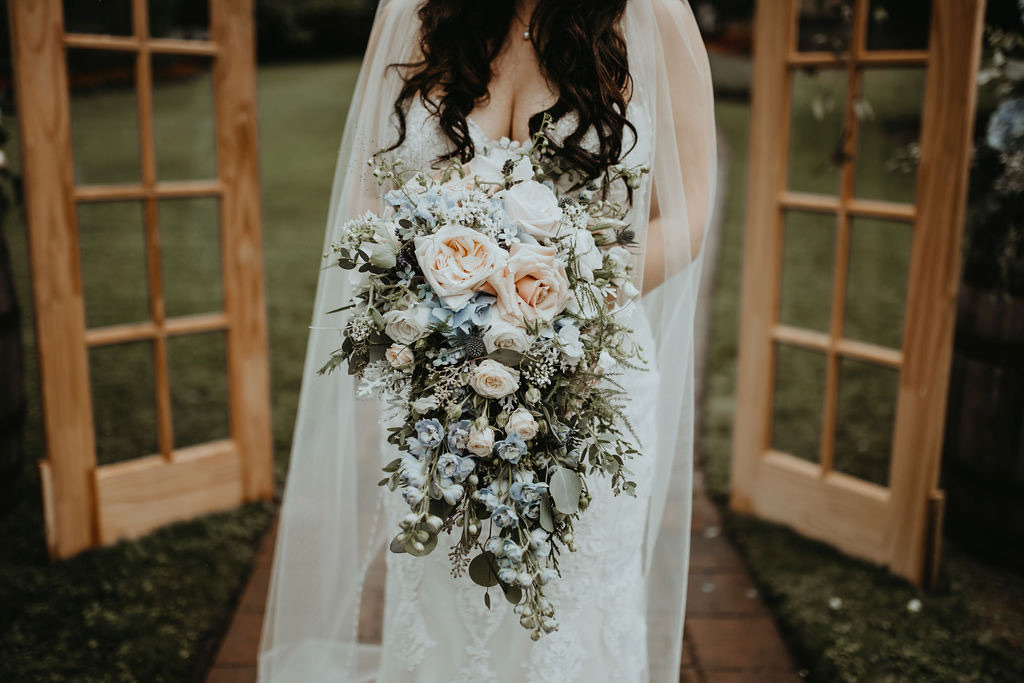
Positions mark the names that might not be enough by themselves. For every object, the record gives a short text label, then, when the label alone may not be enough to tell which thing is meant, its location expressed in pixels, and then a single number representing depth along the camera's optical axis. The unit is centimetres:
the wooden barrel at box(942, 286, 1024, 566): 309
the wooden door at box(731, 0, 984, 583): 287
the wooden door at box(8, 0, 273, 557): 295
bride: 187
